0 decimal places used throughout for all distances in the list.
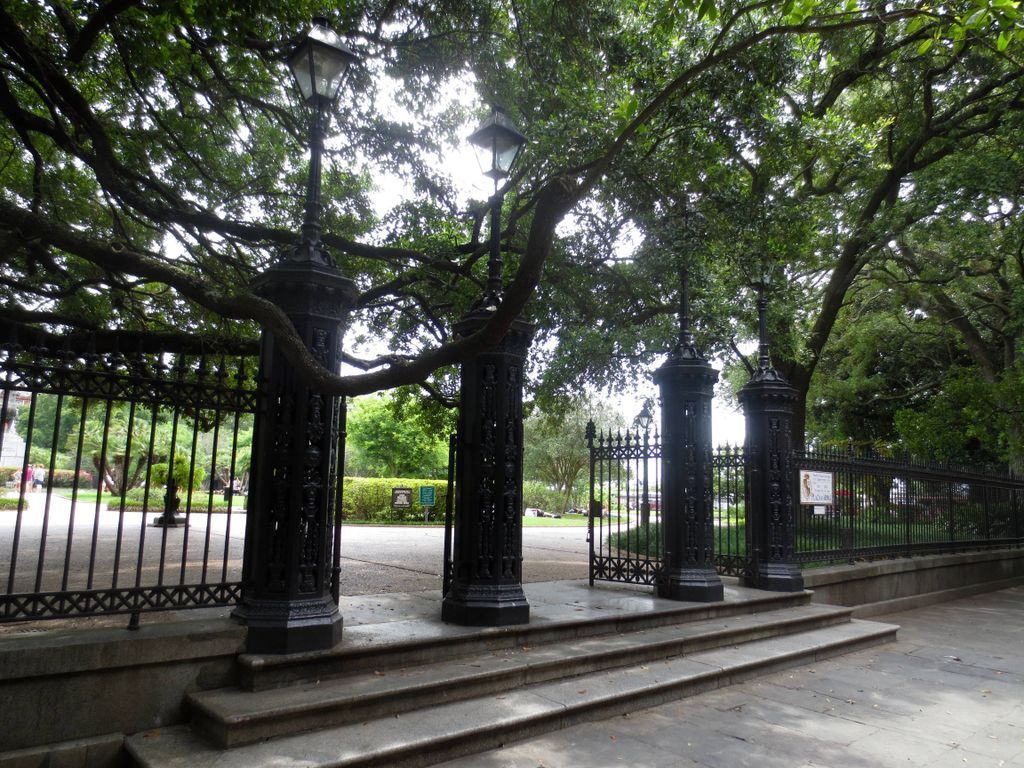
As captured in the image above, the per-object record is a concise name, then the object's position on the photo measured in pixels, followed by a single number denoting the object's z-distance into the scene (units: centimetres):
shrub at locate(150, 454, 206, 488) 1888
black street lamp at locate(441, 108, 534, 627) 610
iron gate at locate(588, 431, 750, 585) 880
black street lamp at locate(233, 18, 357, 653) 474
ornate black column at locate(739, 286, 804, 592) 914
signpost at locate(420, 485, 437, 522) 2427
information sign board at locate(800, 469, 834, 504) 990
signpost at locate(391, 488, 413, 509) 2588
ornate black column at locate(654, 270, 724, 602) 805
